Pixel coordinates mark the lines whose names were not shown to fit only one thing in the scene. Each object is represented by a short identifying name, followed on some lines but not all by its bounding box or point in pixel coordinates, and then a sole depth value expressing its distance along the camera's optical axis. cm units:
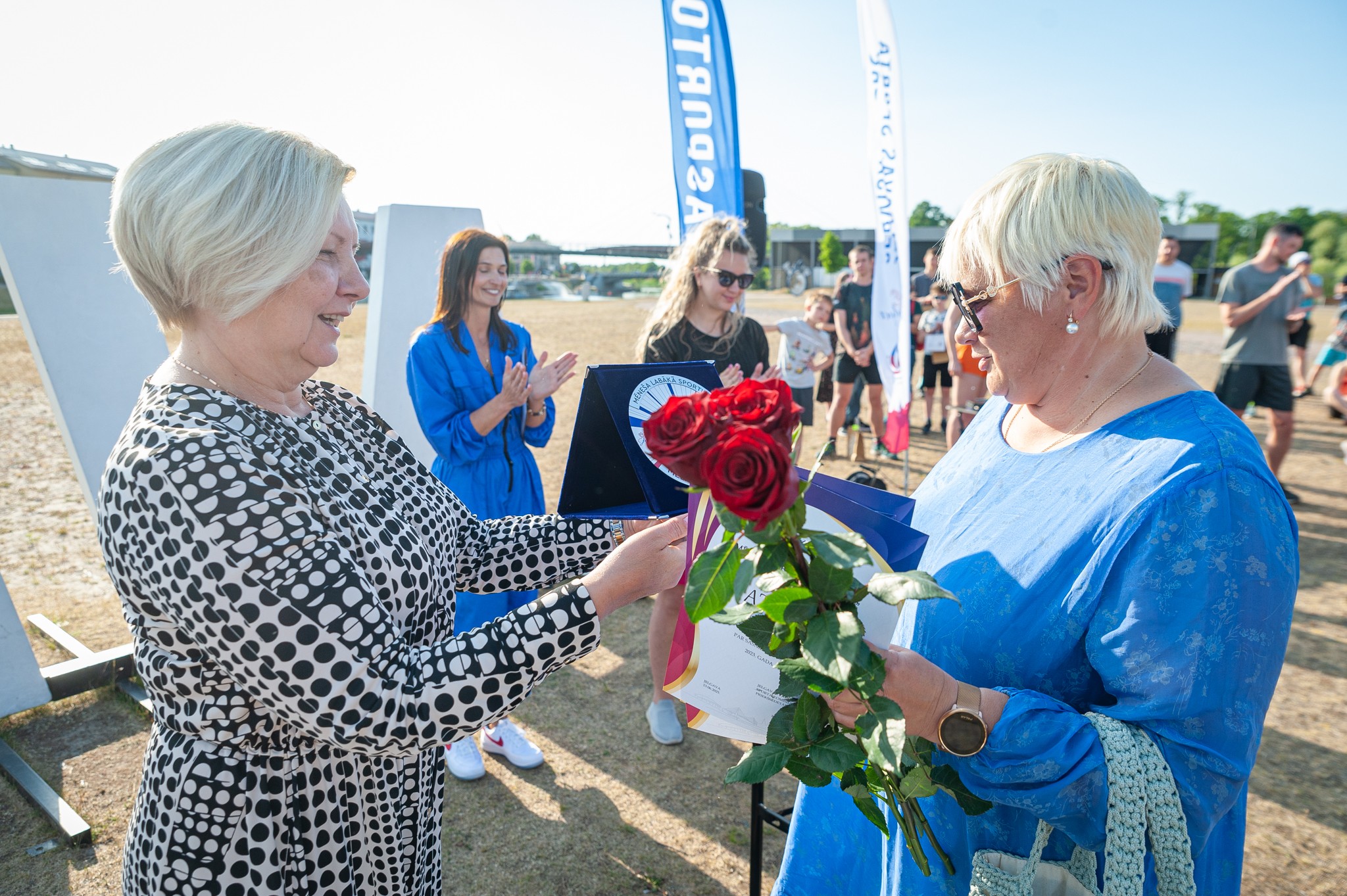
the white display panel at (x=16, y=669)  343
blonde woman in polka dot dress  108
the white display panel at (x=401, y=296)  488
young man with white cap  678
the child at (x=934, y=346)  902
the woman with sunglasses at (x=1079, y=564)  114
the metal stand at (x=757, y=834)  224
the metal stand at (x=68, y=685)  290
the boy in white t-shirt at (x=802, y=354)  733
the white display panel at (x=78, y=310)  348
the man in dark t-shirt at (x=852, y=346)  847
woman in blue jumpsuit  339
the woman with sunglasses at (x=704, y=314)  366
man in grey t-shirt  631
